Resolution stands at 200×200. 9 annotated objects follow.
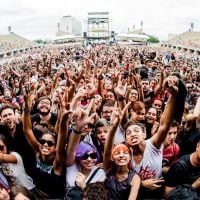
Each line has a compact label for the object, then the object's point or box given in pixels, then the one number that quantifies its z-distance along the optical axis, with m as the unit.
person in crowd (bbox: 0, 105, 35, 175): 2.57
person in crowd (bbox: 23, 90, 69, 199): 2.28
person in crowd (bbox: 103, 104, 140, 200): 2.14
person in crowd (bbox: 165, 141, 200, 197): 2.12
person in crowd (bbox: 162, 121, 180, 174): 2.55
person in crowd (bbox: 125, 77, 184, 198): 2.26
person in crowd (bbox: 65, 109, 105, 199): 2.23
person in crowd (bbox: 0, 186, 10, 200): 1.95
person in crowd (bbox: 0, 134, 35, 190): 2.39
